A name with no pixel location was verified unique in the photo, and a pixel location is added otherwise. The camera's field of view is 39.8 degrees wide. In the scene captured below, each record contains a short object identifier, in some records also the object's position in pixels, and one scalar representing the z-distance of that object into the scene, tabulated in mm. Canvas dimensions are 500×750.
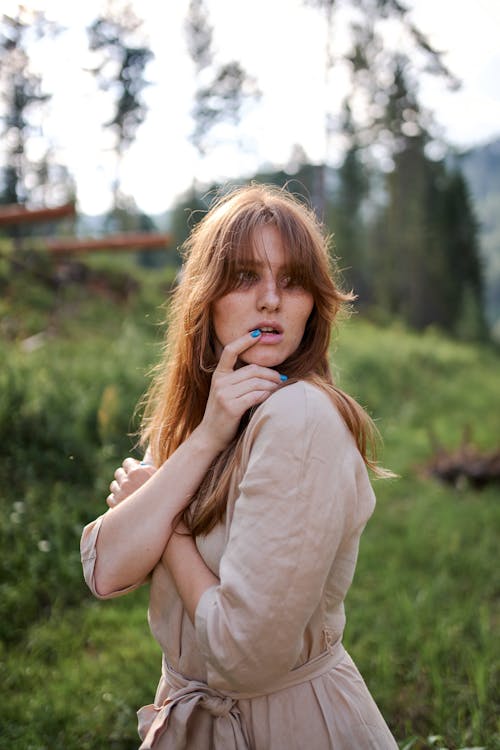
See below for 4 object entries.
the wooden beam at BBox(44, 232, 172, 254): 14734
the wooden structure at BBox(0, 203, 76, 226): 12438
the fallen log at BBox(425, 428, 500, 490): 8141
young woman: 1369
